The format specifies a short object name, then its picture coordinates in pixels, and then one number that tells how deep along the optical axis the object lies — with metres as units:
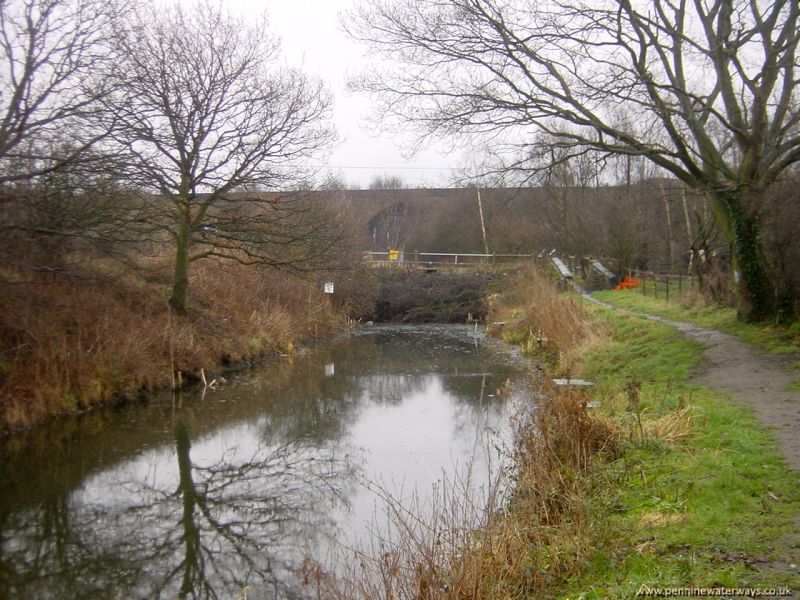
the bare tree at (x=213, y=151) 17.39
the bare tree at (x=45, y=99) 12.37
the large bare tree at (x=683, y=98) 12.50
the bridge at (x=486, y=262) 34.53
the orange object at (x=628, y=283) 32.06
